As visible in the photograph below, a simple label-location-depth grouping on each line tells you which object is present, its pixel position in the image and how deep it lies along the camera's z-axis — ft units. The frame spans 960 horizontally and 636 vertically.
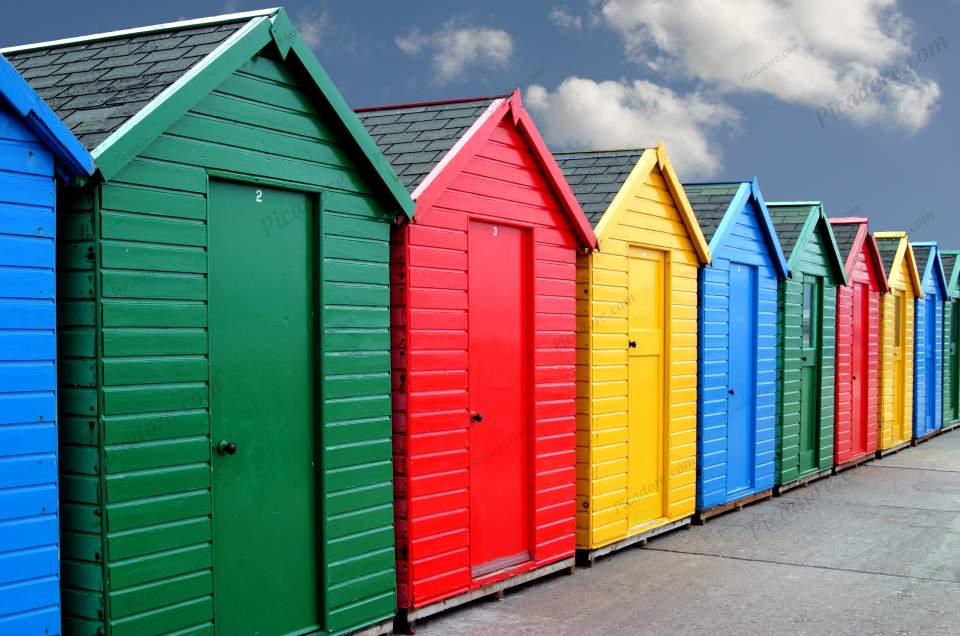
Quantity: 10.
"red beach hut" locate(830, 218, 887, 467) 51.72
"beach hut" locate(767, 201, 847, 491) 44.16
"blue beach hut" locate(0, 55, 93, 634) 14.88
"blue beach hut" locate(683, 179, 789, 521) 37.19
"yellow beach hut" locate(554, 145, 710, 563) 29.99
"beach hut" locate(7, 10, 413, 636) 16.21
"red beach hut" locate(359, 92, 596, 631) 23.08
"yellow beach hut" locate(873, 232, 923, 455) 58.95
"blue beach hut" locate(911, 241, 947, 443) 66.44
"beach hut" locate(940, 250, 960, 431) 73.26
